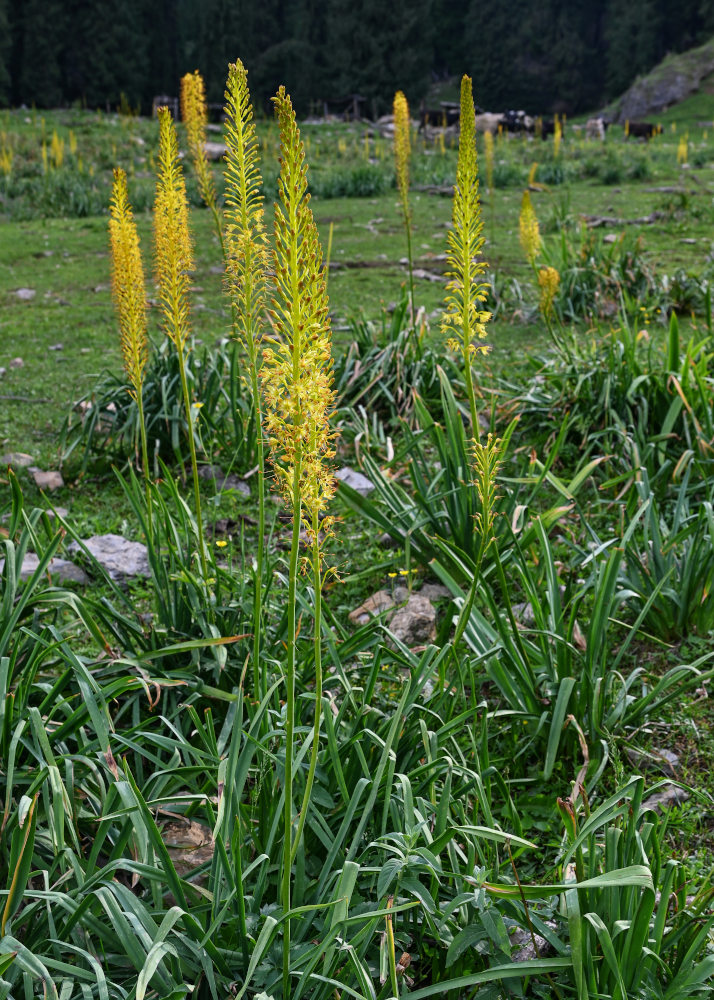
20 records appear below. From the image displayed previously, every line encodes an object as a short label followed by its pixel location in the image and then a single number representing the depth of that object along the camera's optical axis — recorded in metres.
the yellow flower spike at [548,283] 5.26
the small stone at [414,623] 3.28
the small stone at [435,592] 3.65
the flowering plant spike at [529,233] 5.84
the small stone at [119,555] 3.84
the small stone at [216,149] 18.83
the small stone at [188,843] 2.23
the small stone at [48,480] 4.61
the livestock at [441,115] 27.31
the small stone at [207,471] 4.75
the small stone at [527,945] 2.03
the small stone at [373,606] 3.45
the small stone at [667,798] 2.52
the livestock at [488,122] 24.98
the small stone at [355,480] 4.56
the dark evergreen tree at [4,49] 28.59
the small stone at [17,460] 4.76
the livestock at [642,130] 23.52
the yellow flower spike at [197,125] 3.12
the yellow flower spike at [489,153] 7.37
